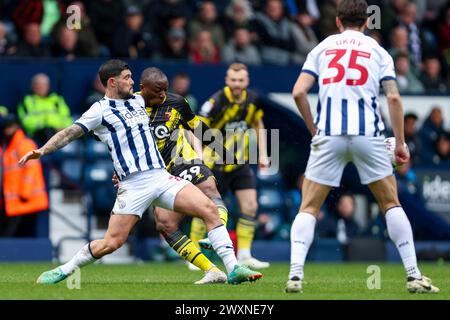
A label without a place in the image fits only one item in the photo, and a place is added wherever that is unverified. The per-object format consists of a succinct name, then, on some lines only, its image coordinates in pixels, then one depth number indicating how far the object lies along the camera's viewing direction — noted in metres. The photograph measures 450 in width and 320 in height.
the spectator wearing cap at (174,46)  19.55
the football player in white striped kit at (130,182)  10.62
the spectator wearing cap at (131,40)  19.11
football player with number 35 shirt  9.62
